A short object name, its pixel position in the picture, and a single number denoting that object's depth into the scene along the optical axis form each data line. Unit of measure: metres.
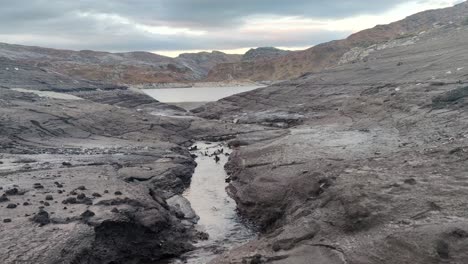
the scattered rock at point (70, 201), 15.51
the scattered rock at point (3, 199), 15.47
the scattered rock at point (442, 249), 9.93
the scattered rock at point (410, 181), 12.76
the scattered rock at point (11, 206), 14.73
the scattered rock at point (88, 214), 14.19
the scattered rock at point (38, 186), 17.55
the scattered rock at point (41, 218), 13.47
